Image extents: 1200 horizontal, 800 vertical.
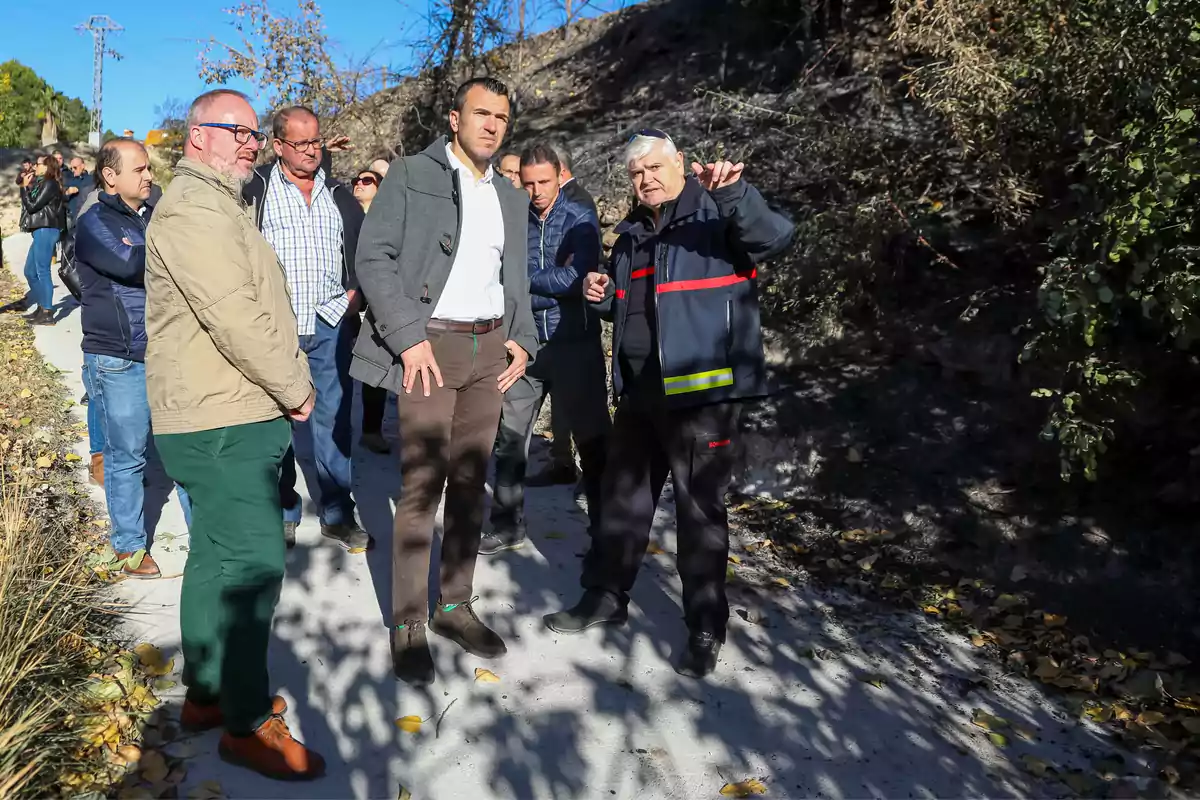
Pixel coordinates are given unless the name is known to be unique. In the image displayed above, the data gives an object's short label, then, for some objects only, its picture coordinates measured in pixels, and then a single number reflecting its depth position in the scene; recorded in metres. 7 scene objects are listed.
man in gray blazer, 3.28
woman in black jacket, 10.12
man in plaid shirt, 4.41
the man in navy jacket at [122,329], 4.04
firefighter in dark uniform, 3.52
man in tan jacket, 2.69
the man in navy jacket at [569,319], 4.60
